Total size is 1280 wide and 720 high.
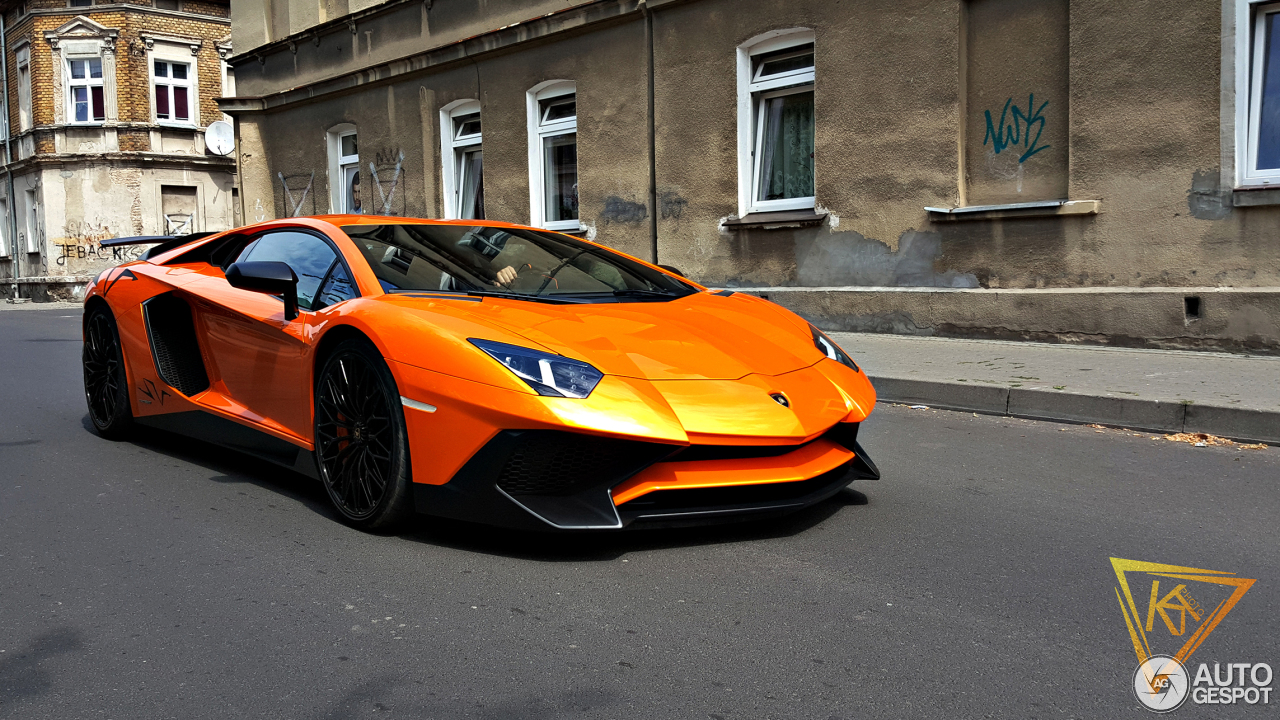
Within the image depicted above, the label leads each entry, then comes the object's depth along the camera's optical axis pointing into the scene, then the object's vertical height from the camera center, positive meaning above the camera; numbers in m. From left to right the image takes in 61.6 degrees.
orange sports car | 3.46 -0.42
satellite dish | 31.31 +3.88
